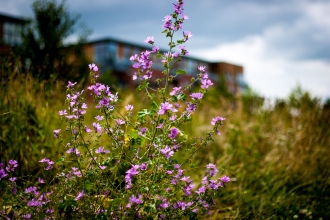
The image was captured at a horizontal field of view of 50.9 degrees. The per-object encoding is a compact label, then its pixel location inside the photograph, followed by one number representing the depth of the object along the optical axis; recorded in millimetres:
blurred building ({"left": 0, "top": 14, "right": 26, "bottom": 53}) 30594
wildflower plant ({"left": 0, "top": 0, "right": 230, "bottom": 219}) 1915
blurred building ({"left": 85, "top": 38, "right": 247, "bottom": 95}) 43344
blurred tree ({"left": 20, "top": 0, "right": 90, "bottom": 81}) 12750
